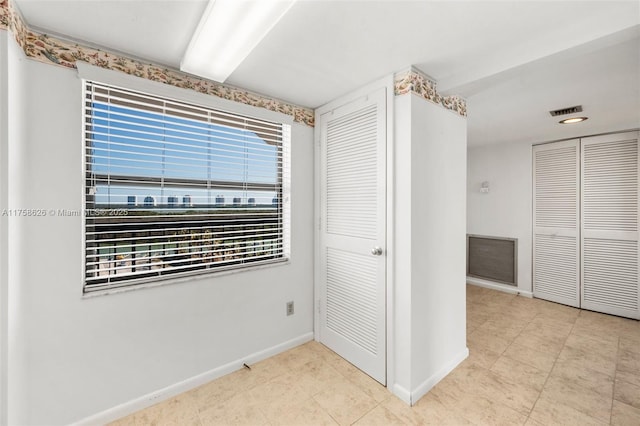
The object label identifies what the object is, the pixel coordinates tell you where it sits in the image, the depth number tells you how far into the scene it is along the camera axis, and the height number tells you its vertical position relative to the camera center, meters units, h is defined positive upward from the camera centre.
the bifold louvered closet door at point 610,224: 3.18 -0.13
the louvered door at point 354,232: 2.07 -0.16
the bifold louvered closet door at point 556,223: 3.55 -0.13
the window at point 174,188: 1.69 +0.17
